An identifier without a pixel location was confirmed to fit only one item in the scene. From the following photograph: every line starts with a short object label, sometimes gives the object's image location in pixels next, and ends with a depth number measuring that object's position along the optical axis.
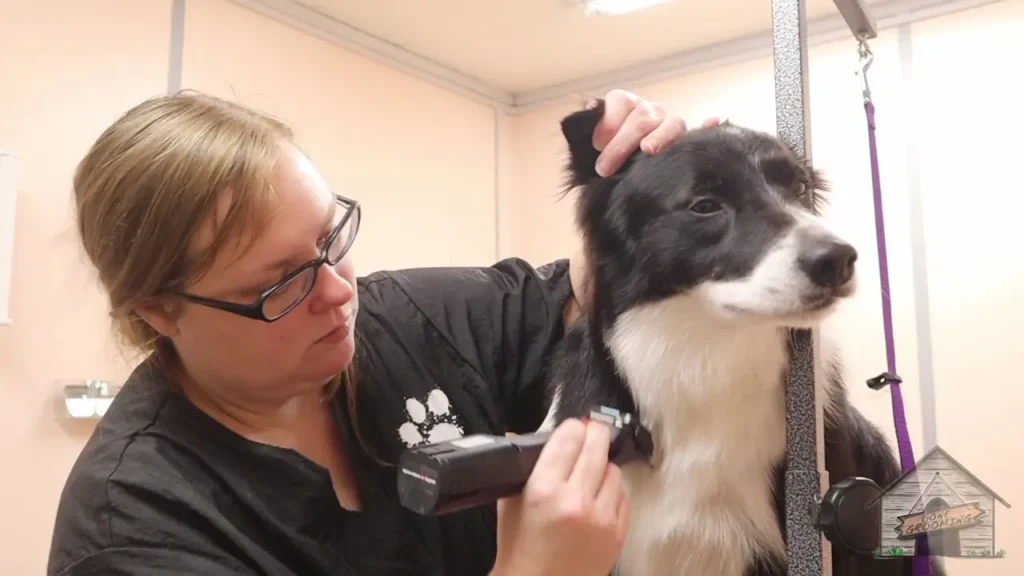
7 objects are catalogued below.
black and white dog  0.88
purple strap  0.77
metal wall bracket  1.95
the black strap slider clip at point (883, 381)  0.81
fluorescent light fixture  2.46
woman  0.77
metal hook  0.78
